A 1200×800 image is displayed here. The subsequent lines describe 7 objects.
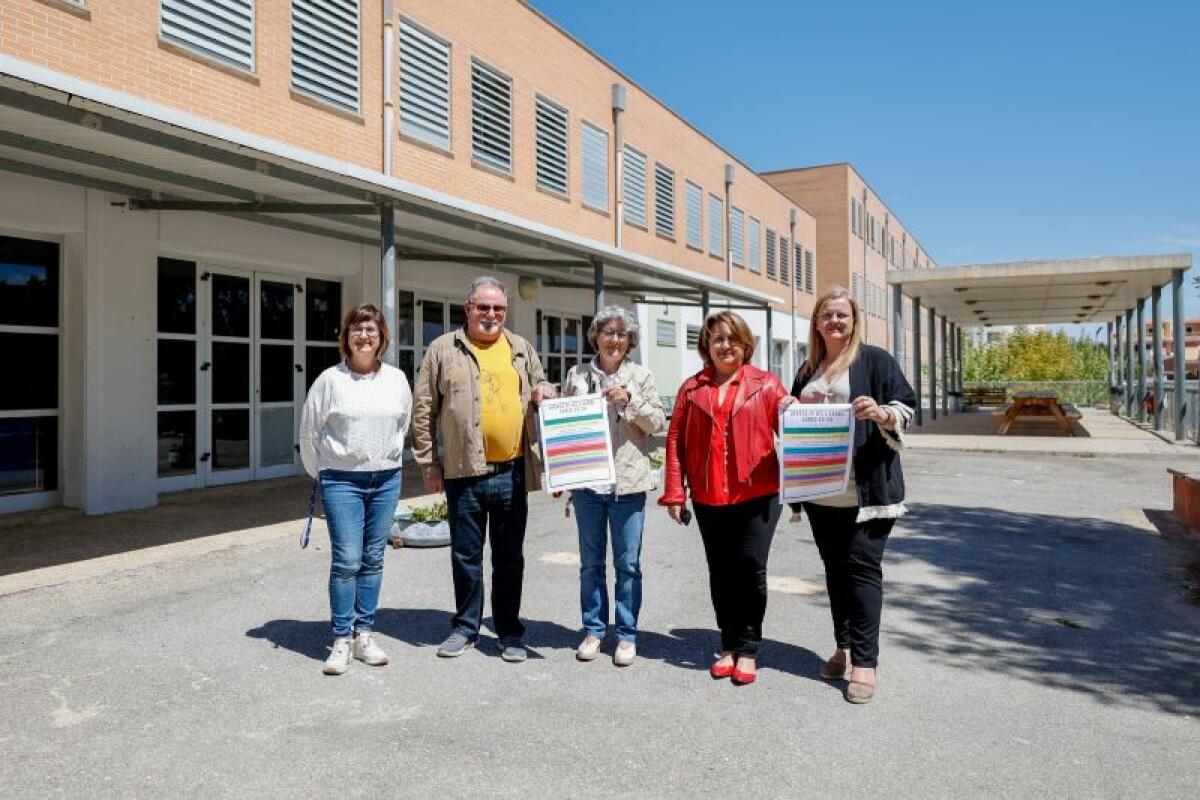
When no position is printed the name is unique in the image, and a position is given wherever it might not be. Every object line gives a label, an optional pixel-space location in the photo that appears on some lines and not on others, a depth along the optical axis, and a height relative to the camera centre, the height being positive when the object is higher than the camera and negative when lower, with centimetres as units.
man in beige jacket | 425 -24
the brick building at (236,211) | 759 +188
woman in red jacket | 401 -36
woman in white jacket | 425 -44
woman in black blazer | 381 -34
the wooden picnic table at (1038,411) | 1931 -32
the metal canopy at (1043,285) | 1767 +264
